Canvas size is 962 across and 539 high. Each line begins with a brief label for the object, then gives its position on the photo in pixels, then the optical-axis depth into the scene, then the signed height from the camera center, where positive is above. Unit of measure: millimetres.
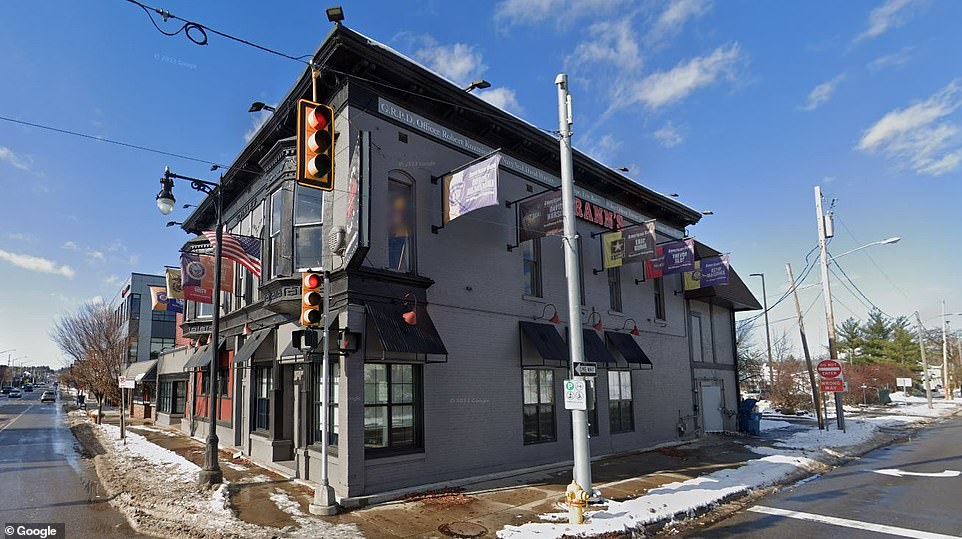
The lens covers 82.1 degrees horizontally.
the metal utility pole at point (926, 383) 41531 -3690
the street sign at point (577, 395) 9836 -912
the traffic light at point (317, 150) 7828 +2861
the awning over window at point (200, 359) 18705 -200
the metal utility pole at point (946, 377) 53531 -4385
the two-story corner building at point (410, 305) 11344 +1061
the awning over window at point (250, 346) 14633 +172
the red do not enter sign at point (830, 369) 23938 -1386
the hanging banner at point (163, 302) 25281 +2410
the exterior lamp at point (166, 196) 12648 +3593
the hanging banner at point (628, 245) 16906 +3030
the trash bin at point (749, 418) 23812 -3411
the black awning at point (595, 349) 16062 -171
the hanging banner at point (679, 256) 18859 +2907
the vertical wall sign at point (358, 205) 10875 +2868
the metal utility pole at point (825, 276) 26094 +2875
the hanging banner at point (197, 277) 17266 +2399
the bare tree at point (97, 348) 32738 +490
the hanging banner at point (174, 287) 21834 +2618
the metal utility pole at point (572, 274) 9797 +1323
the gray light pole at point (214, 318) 11930 +814
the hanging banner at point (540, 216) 13938 +3282
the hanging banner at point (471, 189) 11789 +3478
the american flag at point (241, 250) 14312 +2677
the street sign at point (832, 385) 23314 -2060
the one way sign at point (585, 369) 10070 -471
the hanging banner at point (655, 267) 19719 +2625
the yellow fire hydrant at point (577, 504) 8914 -2582
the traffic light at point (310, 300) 9453 +861
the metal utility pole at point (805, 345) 25130 -353
